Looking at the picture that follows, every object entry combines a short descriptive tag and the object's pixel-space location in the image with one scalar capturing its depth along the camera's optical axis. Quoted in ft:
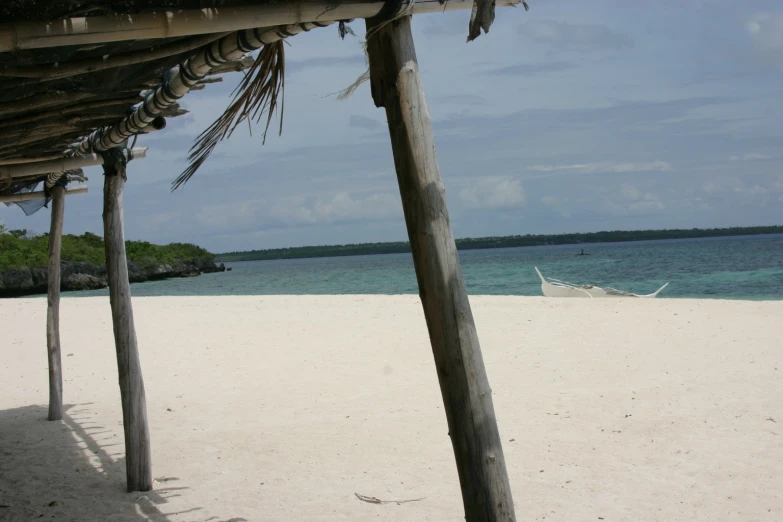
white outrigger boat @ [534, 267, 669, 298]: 51.47
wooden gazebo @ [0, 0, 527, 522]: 7.45
